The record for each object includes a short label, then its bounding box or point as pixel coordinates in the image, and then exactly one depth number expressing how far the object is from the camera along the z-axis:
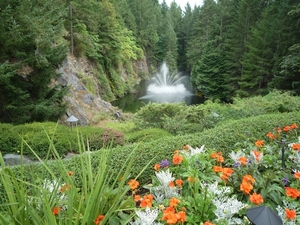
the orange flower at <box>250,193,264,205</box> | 1.55
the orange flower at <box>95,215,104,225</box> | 1.51
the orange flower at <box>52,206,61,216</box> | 1.55
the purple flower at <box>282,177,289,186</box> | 2.01
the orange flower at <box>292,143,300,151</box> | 2.33
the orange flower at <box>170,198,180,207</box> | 1.63
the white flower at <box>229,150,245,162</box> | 2.44
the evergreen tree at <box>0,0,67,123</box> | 6.55
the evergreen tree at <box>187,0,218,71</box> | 26.05
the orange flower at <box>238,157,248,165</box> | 2.07
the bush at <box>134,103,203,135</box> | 7.54
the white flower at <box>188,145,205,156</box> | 2.54
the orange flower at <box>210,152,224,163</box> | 2.26
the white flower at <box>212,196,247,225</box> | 1.71
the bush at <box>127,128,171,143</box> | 5.35
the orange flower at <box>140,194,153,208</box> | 1.64
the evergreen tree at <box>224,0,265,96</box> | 18.70
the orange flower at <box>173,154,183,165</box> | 2.17
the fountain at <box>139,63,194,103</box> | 21.61
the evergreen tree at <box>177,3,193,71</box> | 40.50
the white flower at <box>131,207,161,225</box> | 1.59
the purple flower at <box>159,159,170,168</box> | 2.26
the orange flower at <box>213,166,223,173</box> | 2.06
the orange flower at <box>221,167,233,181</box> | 1.93
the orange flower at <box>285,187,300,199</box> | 1.69
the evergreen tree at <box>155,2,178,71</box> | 34.86
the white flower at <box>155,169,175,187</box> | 2.04
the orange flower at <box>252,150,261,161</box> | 2.23
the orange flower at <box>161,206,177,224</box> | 1.45
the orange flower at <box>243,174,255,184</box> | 1.79
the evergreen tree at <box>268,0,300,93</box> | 12.55
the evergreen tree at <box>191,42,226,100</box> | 19.86
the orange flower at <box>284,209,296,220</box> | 1.50
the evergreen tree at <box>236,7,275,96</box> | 15.30
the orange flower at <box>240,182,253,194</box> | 1.70
